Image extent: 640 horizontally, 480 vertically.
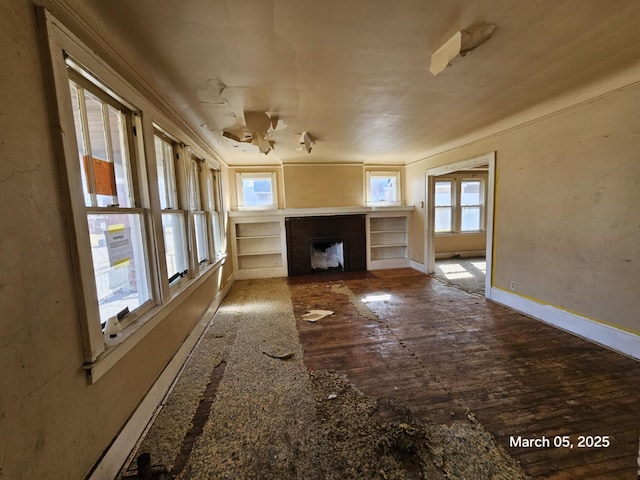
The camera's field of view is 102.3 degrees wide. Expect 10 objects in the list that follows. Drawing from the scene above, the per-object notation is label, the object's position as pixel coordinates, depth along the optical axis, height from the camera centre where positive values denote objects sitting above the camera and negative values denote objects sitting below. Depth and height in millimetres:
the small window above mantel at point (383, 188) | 6059 +526
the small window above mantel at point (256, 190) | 5535 +536
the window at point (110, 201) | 1385 +120
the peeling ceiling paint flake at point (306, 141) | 3537 +1028
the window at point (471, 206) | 6824 +29
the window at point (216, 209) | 3943 +119
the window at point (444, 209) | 6809 -36
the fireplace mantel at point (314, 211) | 5305 +37
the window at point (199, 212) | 3264 +68
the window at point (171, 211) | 2402 +67
